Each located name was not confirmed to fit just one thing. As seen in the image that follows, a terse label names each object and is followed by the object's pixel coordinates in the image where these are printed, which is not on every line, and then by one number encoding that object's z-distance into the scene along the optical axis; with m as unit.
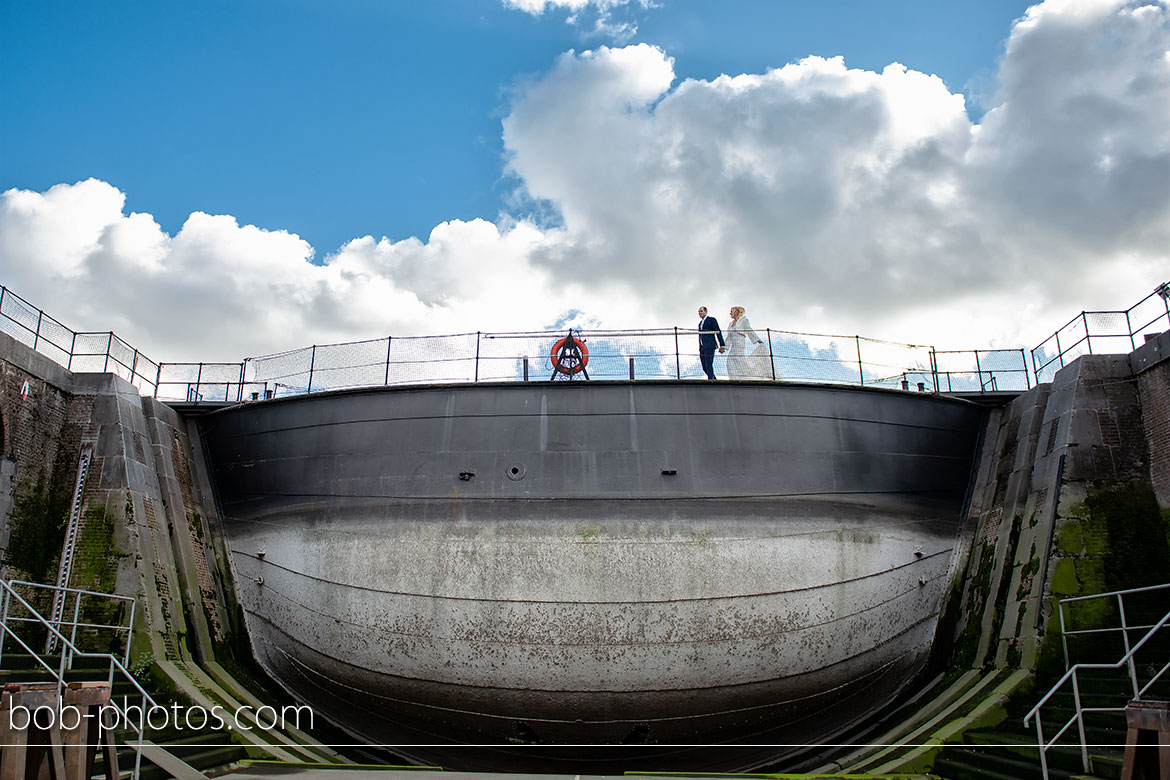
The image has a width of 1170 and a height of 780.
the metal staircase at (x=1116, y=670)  7.48
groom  12.57
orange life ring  12.66
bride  12.53
